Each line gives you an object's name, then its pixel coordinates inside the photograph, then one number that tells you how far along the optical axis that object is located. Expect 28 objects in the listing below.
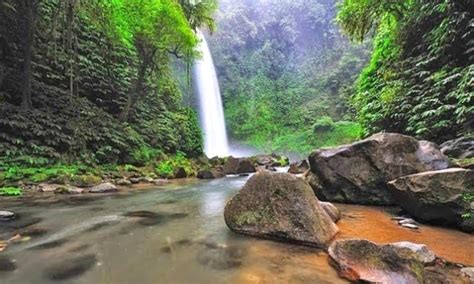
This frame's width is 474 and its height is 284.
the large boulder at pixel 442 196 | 4.62
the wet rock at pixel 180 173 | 13.51
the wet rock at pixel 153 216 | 5.55
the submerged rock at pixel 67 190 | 8.59
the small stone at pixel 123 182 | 10.51
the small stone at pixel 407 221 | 5.09
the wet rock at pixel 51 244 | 4.11
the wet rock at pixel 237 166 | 15.41
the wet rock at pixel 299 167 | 12.49
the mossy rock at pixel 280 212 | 4.29
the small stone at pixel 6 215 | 5.61
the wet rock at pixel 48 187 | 8.59
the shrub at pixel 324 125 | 32.41
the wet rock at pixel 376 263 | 2.96
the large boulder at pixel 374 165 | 6.45
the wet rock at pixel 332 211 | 5.21
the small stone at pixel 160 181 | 11.41
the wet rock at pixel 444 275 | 2.95
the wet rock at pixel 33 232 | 4.66
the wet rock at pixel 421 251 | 3.29
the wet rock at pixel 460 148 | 6.95
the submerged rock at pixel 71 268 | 3.19
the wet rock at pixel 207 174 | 13.52
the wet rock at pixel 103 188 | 8.98
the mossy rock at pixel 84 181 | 9.48
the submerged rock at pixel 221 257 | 3.54
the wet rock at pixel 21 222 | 5.16
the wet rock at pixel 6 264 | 3.36
